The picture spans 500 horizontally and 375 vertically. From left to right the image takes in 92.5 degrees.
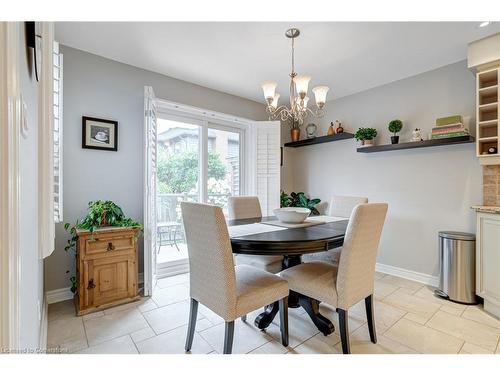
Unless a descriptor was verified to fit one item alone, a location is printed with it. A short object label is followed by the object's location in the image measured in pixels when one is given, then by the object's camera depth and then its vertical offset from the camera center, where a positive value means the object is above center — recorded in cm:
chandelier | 203 +84
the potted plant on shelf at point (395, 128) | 300 +75
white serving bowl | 211 -25
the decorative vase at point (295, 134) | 422 +93
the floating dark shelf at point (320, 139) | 354 +76
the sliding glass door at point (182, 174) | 318 +20
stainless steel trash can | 237 -82
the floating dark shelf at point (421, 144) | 250 +50
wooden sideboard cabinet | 212 -75
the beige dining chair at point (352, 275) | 150 -62
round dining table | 150 -37
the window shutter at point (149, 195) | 252 -8
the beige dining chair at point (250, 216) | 219 -33
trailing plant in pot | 226 -32
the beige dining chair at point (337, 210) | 238 -27
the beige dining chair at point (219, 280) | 140 -62
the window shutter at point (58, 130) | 198 +51
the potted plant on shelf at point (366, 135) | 325 +71
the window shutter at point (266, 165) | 377 +36
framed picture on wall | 248 +58
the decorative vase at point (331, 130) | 370 +89
